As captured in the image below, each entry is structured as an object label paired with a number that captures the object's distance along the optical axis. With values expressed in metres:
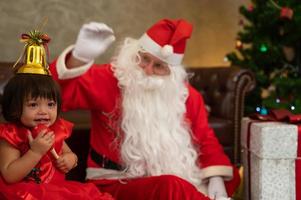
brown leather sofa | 3.95
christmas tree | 4.34
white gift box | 3.10
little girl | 2.65
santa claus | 3.14
